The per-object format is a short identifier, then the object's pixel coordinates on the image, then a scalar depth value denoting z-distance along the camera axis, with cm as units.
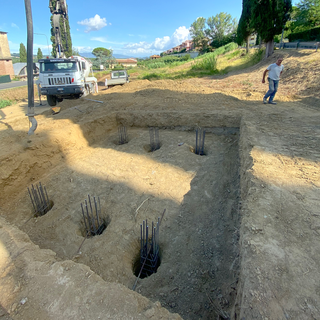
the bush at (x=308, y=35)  1911
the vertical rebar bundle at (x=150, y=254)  322
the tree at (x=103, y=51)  6544
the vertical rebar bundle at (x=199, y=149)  602
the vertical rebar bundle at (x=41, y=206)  420
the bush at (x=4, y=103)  1294
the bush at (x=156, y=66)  3528
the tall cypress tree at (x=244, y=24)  1850
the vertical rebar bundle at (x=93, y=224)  376
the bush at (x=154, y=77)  1914
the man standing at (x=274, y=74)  704
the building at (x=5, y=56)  3562
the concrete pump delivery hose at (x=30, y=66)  478
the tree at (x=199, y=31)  4784
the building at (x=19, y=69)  4213
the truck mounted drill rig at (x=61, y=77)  1035
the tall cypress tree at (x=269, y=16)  1513
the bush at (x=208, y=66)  1894
